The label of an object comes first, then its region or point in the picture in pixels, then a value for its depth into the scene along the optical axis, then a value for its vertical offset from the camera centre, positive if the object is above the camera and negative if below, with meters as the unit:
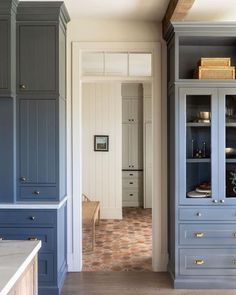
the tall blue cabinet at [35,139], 3.30 +0.10
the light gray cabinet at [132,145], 7.91 +0.09
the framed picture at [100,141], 6.89 +0.16
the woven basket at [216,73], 3.51 +0.76
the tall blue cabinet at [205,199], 3.48 -0.50
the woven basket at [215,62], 3.56 +0.89
